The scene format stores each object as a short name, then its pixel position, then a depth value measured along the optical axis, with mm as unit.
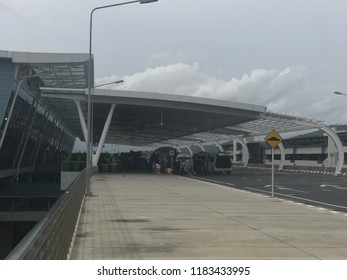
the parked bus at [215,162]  50594
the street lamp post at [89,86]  20156
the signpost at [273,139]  21188
